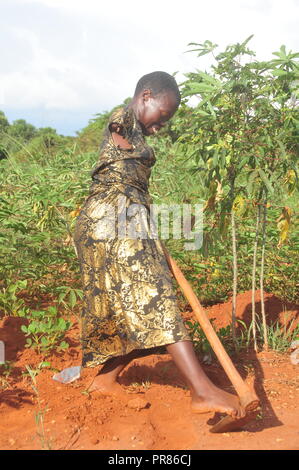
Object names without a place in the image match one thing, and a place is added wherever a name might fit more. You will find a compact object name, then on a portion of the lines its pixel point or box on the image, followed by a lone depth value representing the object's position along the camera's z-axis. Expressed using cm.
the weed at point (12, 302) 353
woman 241
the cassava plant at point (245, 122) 286
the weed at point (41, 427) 224
